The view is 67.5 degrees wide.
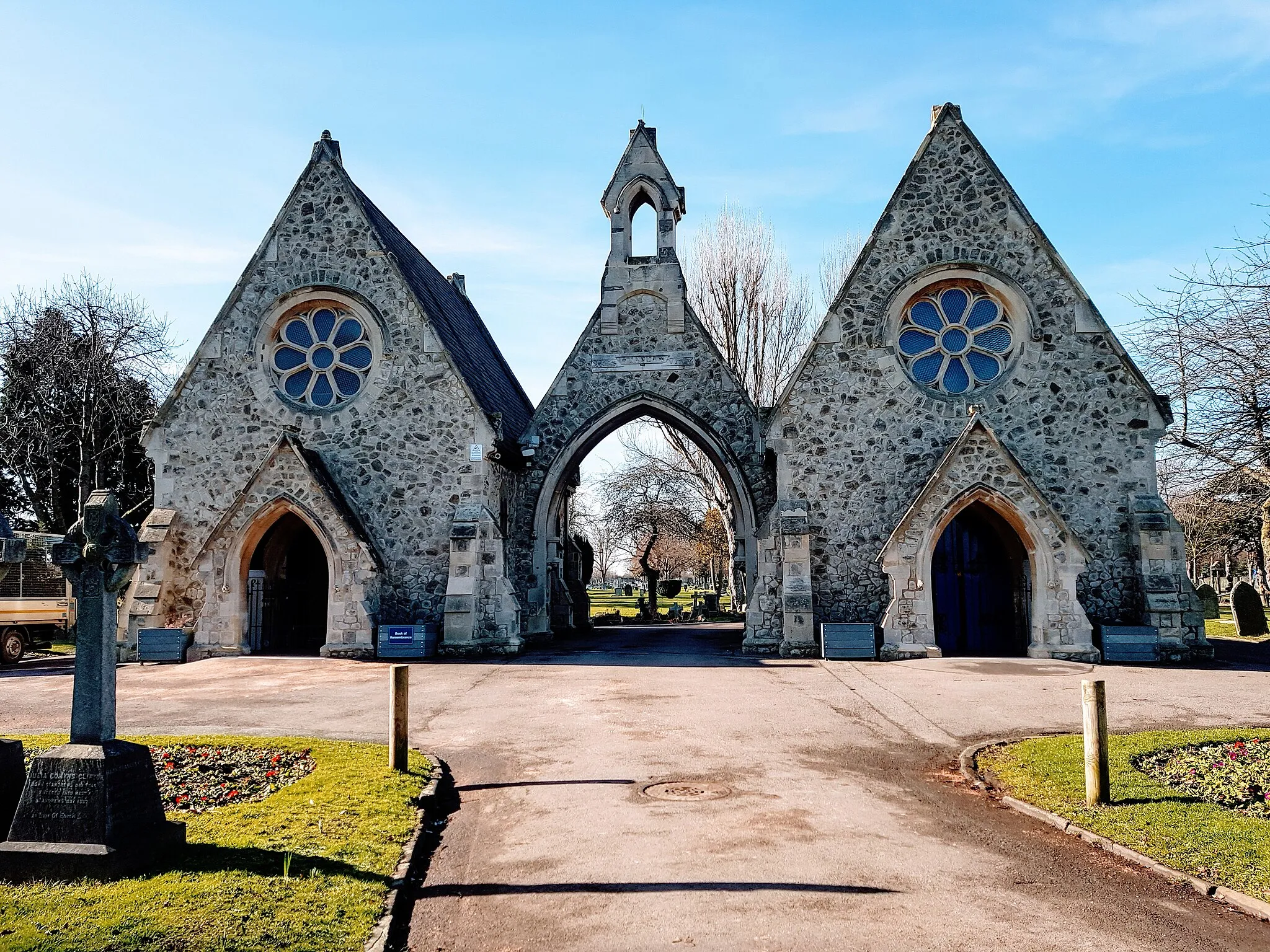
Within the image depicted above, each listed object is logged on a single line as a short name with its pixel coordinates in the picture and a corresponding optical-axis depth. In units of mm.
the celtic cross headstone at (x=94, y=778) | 5543
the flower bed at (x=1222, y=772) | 7156
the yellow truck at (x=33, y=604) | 20328
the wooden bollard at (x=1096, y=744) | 7133
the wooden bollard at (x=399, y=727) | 8227
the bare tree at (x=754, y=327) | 34688
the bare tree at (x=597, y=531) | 45250
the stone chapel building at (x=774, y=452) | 17875
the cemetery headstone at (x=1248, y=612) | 24719
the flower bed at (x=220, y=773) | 7406
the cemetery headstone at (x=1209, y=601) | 32500
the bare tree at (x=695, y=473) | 34188
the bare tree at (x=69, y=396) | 28516
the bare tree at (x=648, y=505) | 40094
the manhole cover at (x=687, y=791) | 7609
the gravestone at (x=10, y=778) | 6316
